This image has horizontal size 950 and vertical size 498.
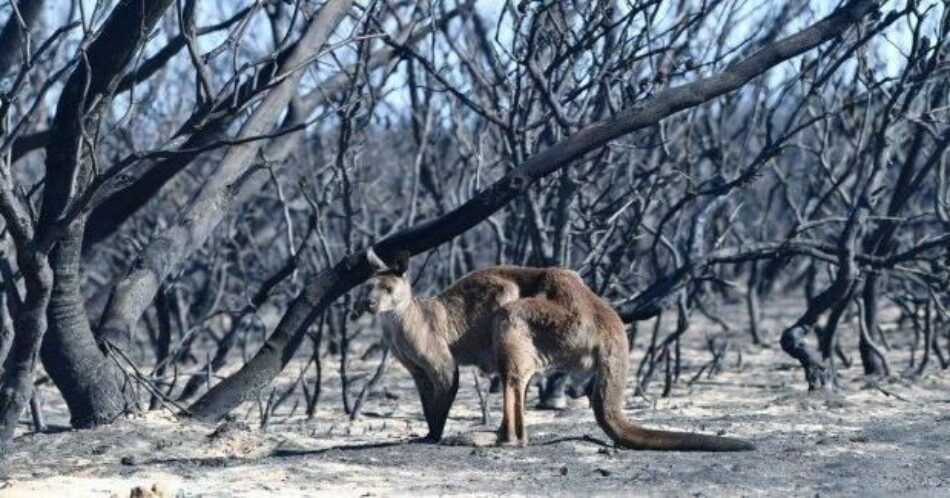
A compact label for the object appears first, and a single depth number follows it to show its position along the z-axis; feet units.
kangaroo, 49.06
